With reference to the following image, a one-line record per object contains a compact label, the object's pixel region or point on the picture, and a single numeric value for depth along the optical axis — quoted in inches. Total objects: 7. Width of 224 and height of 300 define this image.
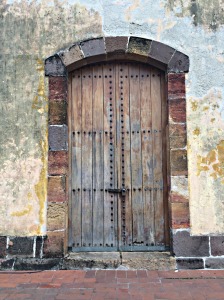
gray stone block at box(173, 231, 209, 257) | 176.7
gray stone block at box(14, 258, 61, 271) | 176.2
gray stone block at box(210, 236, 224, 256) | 176.7
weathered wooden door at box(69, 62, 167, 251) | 189.2
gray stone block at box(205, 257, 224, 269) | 175.5
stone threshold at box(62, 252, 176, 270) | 176.2
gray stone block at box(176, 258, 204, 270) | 175.3
